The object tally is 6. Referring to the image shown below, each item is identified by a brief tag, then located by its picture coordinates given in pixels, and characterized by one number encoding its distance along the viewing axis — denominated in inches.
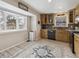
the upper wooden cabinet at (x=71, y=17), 155.1
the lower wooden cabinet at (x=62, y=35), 152.0
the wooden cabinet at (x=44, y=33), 182.4
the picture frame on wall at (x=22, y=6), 87.8
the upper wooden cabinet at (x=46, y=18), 183.0
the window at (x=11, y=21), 97.9
